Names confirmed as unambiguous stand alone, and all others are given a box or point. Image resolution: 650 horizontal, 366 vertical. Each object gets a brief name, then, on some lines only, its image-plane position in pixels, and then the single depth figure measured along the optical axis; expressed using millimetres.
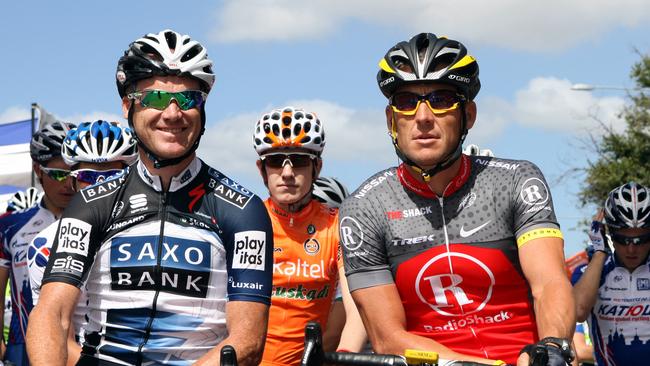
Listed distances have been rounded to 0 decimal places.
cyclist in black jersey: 5719
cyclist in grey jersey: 6047
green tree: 45562
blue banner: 23453
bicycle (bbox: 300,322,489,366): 4801
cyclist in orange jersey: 8578
